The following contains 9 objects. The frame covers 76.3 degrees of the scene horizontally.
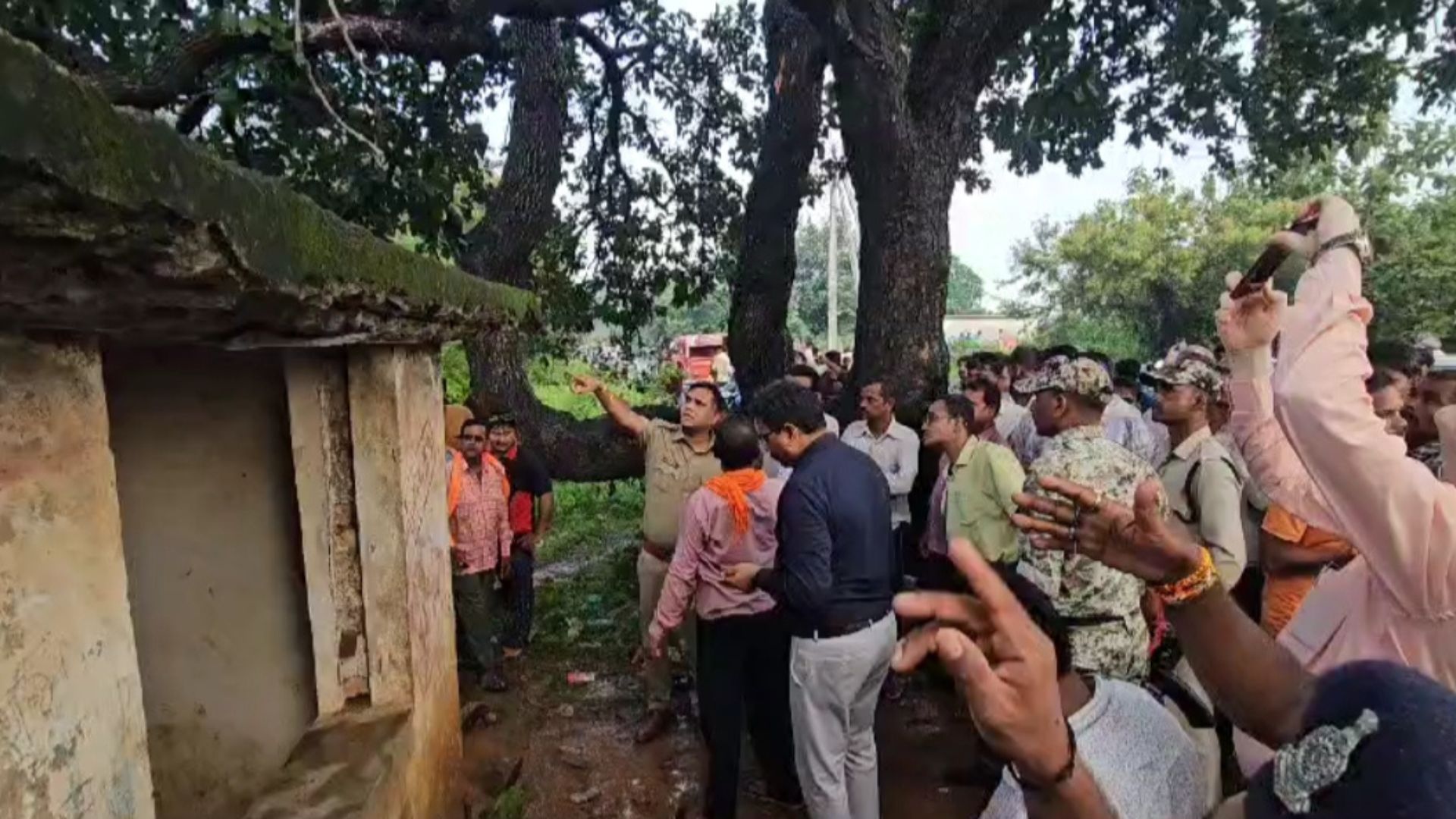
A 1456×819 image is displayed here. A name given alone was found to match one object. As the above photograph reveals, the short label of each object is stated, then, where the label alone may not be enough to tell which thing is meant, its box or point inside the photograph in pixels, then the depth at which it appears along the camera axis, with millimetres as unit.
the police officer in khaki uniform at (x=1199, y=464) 3352
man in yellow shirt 4359
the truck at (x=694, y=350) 19580
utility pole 21006
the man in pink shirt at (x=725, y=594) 4070
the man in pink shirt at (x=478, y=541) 5348
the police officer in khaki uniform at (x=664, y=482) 5039
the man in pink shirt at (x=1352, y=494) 1587
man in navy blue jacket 3398
